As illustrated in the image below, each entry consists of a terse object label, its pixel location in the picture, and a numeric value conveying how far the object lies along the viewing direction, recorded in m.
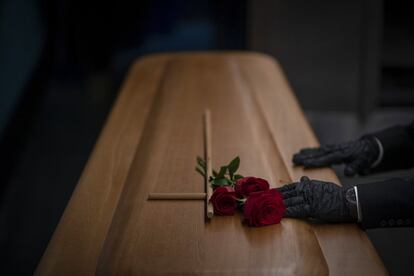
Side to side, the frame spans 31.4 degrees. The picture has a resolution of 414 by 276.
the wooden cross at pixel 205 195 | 1.80
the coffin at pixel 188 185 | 1.59
